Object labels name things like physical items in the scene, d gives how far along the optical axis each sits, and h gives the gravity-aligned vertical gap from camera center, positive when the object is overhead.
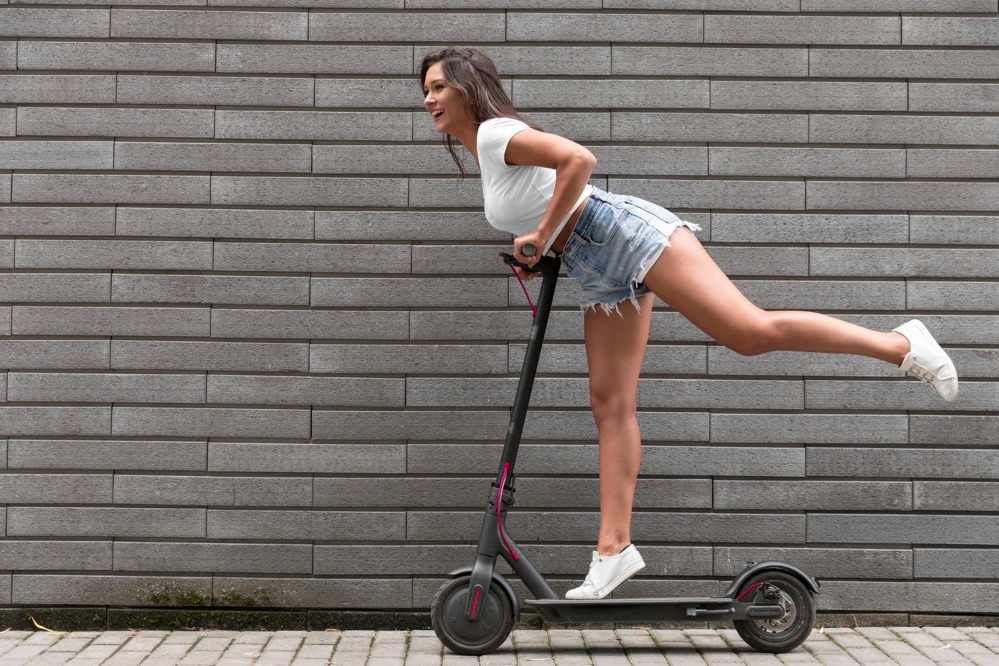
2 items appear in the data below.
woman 3.39 +0.31
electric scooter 3.56 -0.83
